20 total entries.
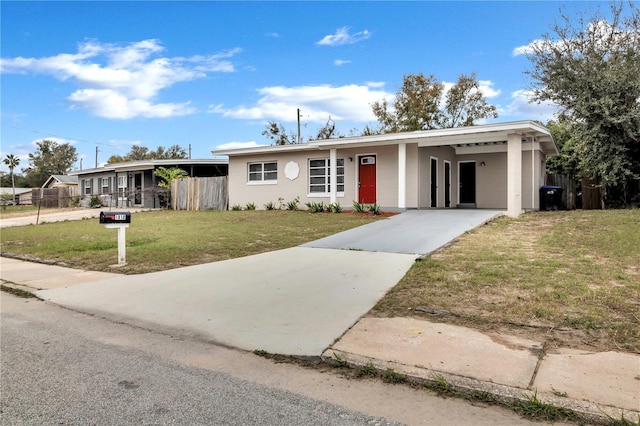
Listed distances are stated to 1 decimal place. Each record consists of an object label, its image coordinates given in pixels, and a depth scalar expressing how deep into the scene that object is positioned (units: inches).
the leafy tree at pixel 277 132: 1674.5
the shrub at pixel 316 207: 730.5
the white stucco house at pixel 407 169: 633.6
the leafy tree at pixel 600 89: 646.5
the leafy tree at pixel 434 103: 1403.8
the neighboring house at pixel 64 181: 1789.5
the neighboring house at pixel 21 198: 1892.8
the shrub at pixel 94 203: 1210.6
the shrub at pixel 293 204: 786.2
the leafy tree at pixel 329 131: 1617.9
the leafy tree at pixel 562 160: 911.0
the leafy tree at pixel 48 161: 2965.1
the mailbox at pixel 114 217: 346.0
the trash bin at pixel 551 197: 685.6
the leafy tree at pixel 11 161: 2541.8
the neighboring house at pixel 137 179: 1086.4
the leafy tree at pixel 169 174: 1021.8
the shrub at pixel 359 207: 679.1
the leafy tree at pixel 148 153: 2476.6
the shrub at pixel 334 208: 706.8
